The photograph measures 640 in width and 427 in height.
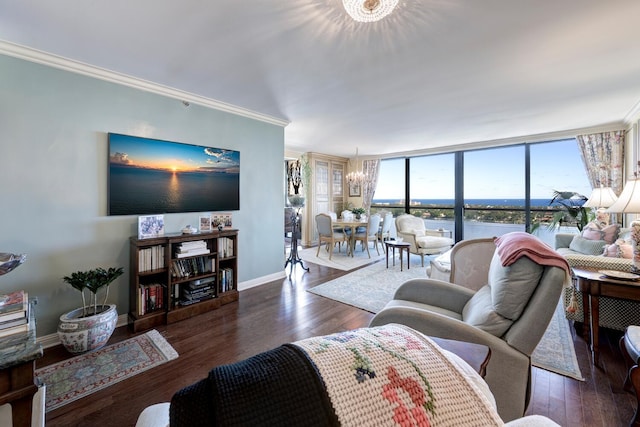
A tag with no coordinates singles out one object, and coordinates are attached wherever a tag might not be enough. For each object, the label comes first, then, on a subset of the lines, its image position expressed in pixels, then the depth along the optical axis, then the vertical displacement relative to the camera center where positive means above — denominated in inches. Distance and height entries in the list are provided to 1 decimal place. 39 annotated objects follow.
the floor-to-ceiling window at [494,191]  207.0 +17.7
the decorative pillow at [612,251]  101.0 -15.7
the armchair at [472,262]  88.0 -17.5
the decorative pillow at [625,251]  94.6 -14.5
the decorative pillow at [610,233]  127.4 -10.7
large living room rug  79.6 -43.2
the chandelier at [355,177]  244.7 +34.3
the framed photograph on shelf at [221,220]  128.8 -3.9
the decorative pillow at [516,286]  50.8 -15.1
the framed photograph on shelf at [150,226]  102.9 -5.5
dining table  220.5 -12.0
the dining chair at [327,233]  210.3 -17.1
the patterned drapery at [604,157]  161.3 +35.2
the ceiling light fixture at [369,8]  60.1 +48.7
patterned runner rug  67.9 -46.4
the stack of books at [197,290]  112.6 -35.1
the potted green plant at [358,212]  259.4 +0.1
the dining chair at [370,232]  222.5 -17.9
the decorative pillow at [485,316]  52.3 -23.0
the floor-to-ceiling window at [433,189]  239.8 +22.0
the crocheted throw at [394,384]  16.2 -12.0
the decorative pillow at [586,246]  126.1 -17.3
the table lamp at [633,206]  75.8 +1.8
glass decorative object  52.9 -10.4
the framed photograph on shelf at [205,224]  124.0 -5.6
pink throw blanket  49.9 -8.2
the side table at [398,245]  177.0 -22.6
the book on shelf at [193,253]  109.1 -17.6
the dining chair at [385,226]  237.6 -12.9
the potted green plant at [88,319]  80.8 -34.9
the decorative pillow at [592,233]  130.3 -11.1
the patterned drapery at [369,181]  282.8 +34.6
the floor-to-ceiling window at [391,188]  272.2 +26.7
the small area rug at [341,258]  193.5 -38.2
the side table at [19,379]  35.6 -23.6
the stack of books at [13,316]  44.4 -18.5
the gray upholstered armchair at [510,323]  48.9 -23.1
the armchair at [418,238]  193.0 -20.3
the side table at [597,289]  72.8 -22.8
